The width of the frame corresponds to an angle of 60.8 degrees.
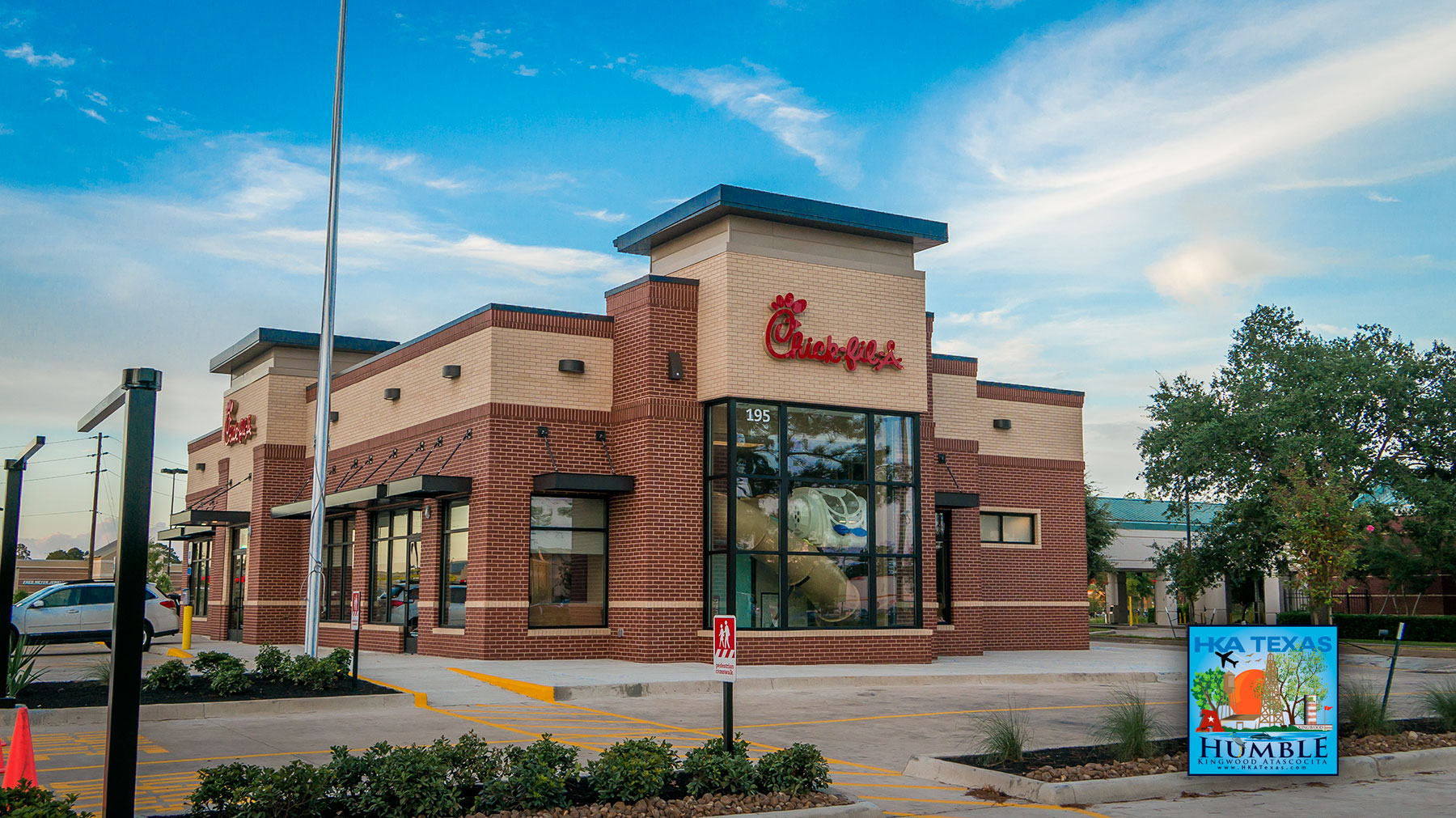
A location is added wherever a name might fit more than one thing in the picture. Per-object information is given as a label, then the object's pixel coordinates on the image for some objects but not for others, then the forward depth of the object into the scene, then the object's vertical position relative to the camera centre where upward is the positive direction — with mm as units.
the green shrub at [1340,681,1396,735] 12797 -1627
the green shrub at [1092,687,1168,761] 11141 -1590
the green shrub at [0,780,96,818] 6738 -1447
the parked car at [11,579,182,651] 28406 -1535
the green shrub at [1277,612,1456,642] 43719 -2453
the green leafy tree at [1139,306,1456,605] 42594 +4369
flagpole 20703 +2149
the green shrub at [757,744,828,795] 9320 -1654
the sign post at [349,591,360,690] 17344 -1014
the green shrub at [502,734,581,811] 8523 -1584
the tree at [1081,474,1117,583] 54156 +881
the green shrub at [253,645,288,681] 17438 -1646
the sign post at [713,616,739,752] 9891 -841
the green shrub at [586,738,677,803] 8789 -1577
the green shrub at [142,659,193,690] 16297 -1706
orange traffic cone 8344 -1409
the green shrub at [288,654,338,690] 16703 -1687
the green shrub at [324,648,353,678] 17203 -1557
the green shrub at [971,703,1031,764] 11133 -1691
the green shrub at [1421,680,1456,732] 13688 -1654
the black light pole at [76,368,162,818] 6406 -488
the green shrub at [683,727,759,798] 9188 -1653
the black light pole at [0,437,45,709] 12875 +190
